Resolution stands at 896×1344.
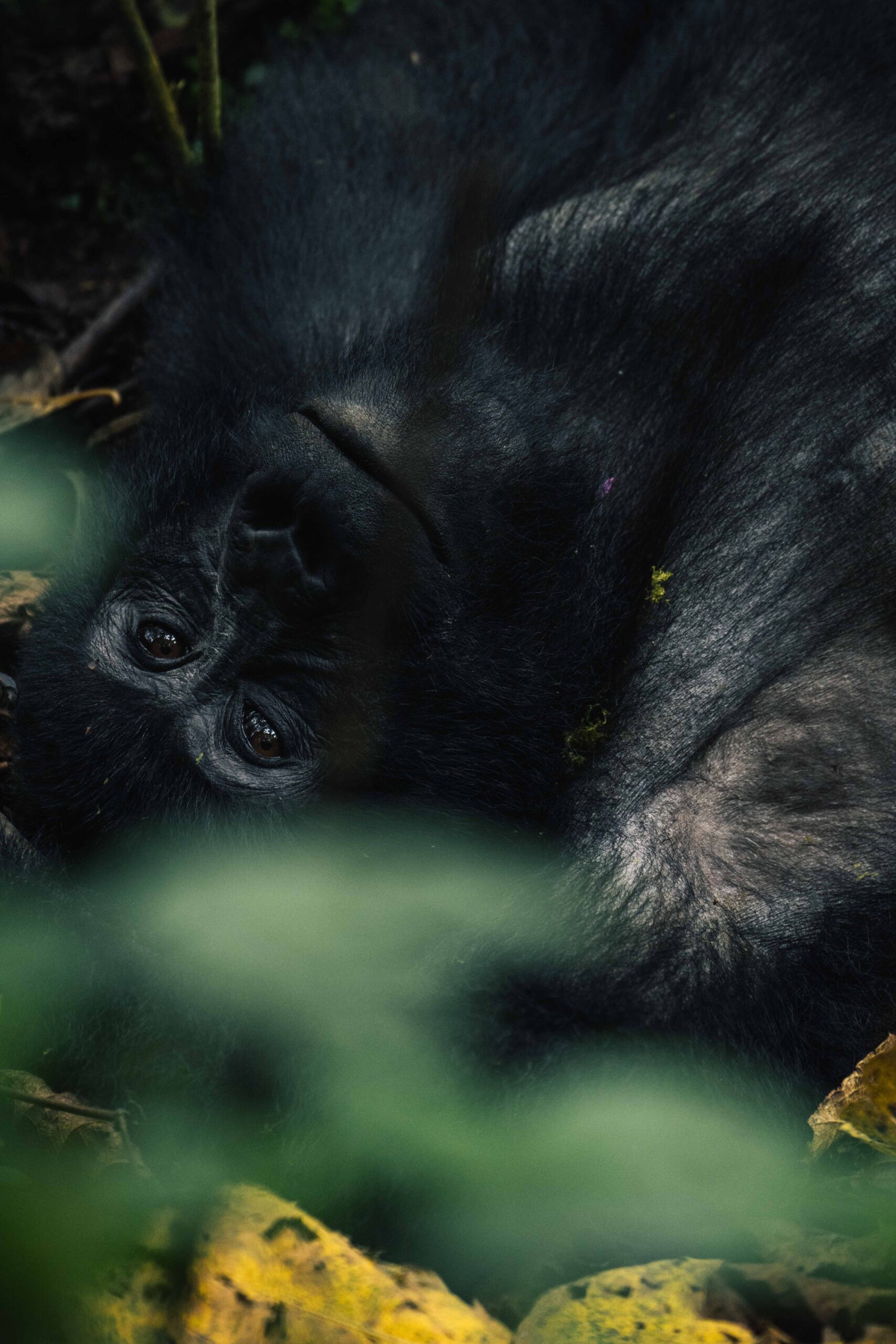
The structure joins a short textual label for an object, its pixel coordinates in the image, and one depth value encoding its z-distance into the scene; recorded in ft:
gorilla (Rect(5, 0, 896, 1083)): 13.39
